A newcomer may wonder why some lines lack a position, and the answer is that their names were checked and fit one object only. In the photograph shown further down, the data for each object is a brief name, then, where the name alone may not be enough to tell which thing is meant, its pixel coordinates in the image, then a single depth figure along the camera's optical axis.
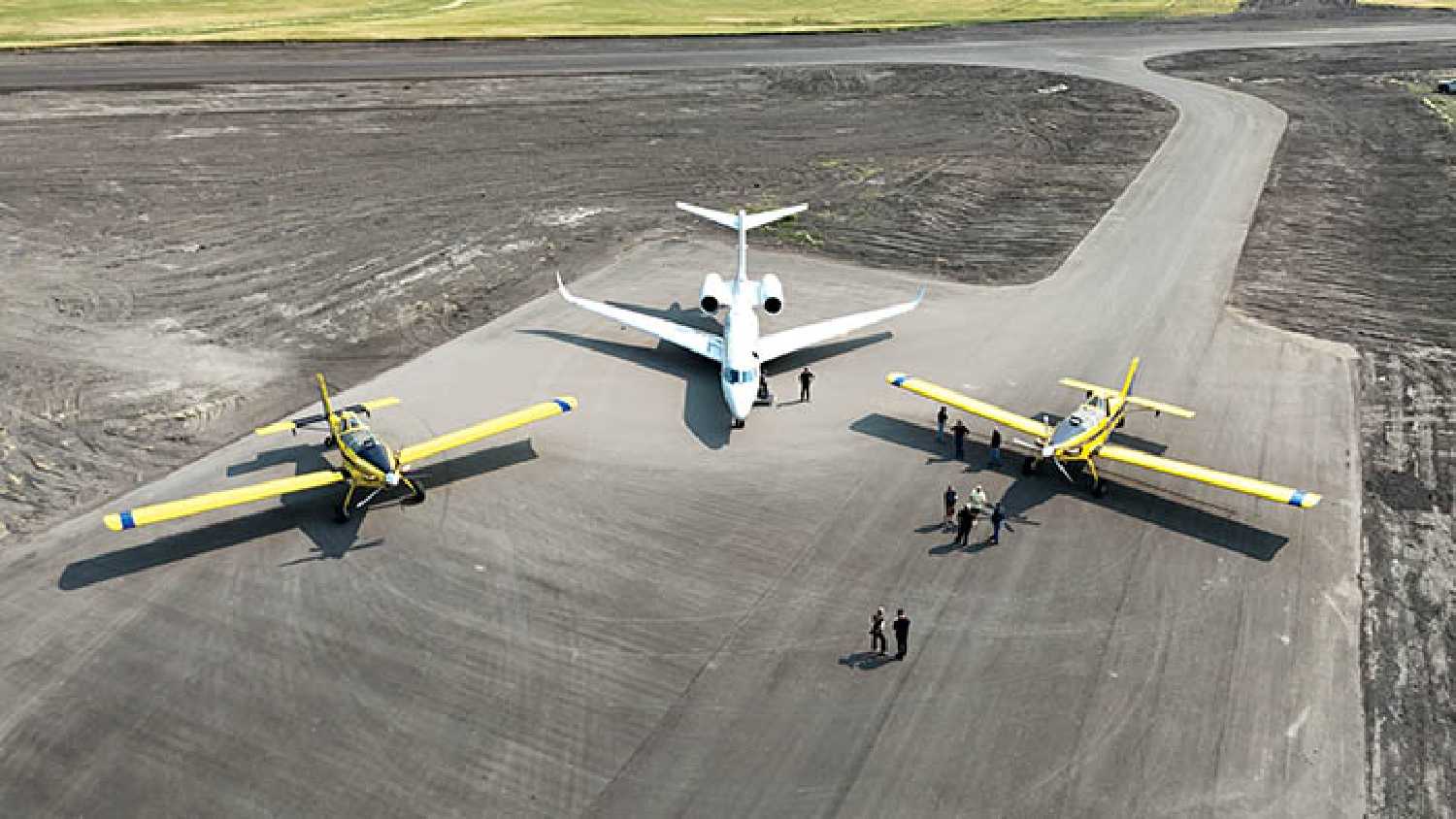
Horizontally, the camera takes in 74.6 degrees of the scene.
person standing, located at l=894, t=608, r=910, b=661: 22.08
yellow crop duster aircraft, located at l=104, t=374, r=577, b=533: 25.52
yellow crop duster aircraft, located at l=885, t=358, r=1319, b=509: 26.59
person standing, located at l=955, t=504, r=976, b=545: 26.58
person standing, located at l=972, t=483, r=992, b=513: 26.86
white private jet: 32.62
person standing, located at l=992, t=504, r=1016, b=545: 26.47
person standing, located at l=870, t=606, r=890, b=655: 22.30
